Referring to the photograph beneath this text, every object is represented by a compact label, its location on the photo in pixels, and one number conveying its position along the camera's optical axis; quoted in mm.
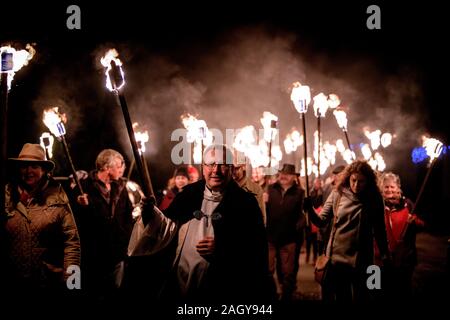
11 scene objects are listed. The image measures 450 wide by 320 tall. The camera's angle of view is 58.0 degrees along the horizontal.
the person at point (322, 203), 5230
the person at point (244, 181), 6234
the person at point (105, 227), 5422
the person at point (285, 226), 7000
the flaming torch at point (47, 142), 7674
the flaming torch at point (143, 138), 3568
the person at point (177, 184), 7771
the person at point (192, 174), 8660
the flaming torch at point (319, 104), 7391
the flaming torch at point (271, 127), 7152
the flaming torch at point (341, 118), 8559
